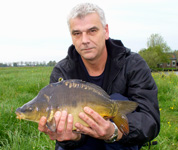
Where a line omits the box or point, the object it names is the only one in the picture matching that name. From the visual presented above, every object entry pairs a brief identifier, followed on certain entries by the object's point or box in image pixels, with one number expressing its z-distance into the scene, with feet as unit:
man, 5.00
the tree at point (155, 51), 123.24
